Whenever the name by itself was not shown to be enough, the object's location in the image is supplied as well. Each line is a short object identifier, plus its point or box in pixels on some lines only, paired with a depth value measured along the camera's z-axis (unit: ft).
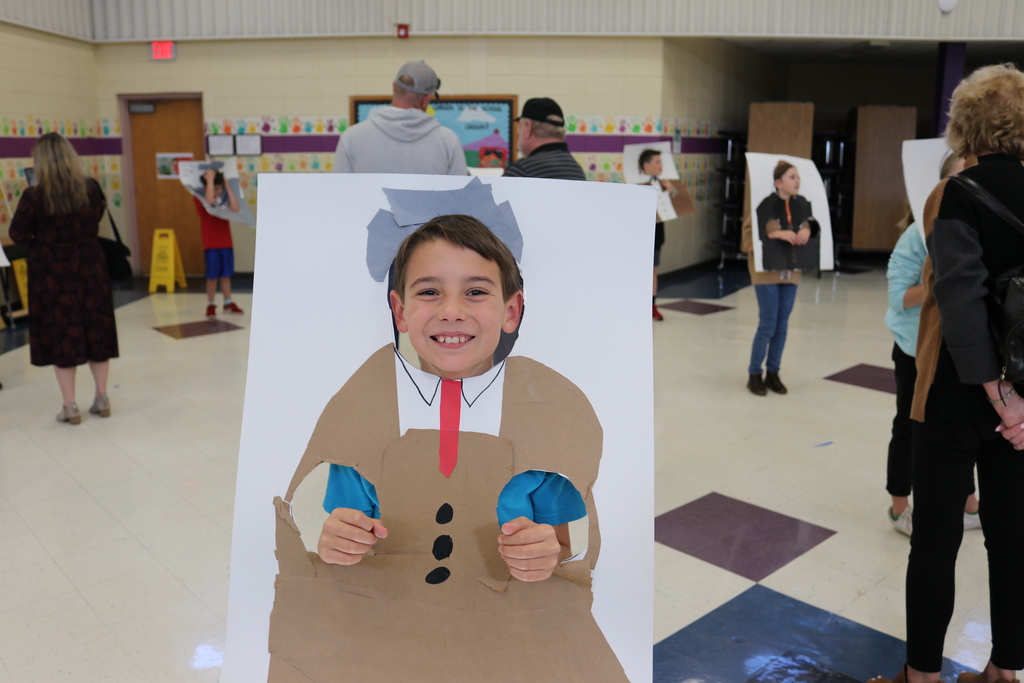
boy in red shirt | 20.45
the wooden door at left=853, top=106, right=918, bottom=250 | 30.48
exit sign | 26.03
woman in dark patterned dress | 11.78
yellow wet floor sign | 25.01
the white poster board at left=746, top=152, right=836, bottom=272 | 13.32
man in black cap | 9.32
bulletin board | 25.59
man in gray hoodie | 8.84
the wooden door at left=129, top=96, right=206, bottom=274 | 26.94
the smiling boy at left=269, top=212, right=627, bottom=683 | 3.14
